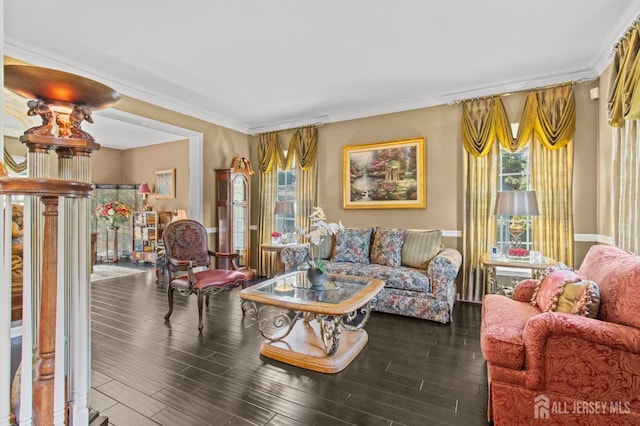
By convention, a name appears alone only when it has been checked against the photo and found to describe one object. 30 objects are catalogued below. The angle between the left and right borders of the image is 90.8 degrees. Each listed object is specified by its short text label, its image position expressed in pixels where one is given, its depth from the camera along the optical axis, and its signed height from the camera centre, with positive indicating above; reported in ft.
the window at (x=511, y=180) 12.95 +1.34
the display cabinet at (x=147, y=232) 22.62 -1.60
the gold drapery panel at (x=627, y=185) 8.49 +0.76
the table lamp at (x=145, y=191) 23.36 +1.49
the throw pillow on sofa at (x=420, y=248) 12.85 -1.49
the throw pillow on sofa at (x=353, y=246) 13.89 -1.53
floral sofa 11.20 -2.15
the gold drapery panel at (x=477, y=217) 13.19 -0.22
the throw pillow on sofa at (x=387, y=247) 13.19 -1.53
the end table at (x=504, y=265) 10.52 -1.82
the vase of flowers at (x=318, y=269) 9.36 -1.73
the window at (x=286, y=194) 18.62 +1.04
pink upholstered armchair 4.98 -2.54
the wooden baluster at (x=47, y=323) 3.29 -1.18
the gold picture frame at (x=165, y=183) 22.54 +2.04
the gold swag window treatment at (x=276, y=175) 17.46 +2.11
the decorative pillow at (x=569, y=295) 5.77 -1.66
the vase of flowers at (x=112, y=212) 23.85 -0.08
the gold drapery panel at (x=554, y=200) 11.94 +0.46
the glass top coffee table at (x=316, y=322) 7.80 -3.06
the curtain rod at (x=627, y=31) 8.15 +4.96
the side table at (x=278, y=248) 15.35 -1.84
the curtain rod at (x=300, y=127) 17.28 +4.77
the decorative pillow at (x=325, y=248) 15.05 -1.77
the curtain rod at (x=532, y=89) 11.73 +4.83
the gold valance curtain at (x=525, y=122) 11.82 +3.57
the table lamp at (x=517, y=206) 10.94 +0.21
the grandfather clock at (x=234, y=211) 17.24 +0.02
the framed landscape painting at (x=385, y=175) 14.78 +1.80
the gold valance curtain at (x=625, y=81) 7.79 +3.50
